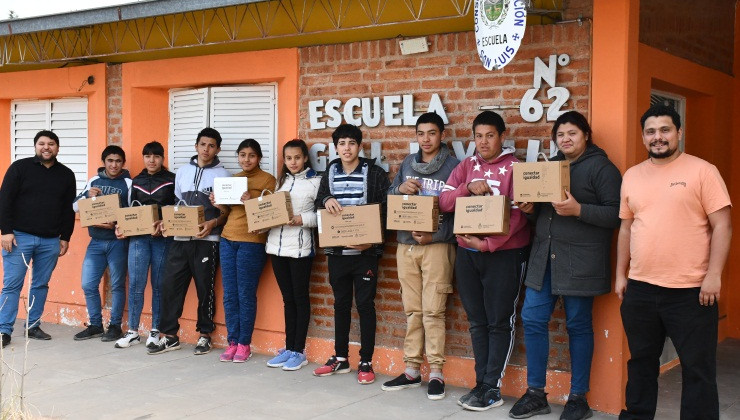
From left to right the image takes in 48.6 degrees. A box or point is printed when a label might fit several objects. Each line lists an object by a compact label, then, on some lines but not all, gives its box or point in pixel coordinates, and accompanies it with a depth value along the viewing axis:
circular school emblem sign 5.21
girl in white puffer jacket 6.79
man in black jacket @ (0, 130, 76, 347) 7.85
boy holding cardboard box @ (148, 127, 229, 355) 7.43
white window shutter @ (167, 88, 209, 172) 8.12
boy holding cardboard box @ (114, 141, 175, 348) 7.75
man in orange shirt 4.54
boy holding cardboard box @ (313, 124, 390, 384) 6.43
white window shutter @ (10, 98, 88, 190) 8.98
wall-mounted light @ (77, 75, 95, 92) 8.66
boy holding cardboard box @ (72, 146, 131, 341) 8.02
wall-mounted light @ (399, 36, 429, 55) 6.48
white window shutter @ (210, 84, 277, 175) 7.65
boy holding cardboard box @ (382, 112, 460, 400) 6.04
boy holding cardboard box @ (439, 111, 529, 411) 5.64
